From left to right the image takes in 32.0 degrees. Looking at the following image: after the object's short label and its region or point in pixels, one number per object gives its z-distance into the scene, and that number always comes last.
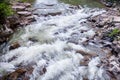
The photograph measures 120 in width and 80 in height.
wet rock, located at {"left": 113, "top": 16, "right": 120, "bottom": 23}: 9.10
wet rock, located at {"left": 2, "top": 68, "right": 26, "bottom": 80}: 5.17
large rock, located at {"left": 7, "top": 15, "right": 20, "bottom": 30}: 8.50
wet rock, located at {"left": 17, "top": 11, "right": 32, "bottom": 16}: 9.82
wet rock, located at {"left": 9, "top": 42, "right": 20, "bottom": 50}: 6.70
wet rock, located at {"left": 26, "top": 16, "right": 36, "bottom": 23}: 9.34
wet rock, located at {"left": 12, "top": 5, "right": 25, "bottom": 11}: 10.41
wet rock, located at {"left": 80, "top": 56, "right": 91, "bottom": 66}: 5.86
